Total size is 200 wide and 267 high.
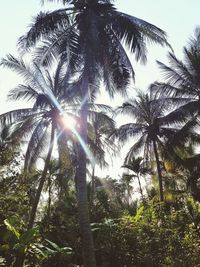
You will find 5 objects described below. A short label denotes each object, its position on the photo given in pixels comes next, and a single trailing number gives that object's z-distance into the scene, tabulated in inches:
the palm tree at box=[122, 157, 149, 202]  691.4
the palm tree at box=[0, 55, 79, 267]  410.5
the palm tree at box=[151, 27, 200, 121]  434.8
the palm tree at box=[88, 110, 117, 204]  411.6
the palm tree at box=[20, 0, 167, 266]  311.0
